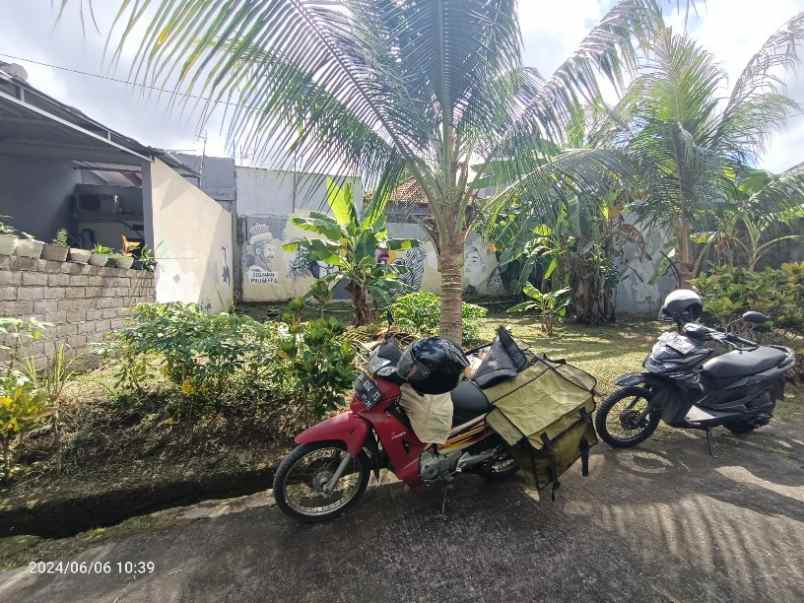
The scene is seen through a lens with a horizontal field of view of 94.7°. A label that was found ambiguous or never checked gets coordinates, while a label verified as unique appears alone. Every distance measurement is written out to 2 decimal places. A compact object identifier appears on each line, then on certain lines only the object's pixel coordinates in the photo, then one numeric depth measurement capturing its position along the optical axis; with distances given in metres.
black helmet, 2.01
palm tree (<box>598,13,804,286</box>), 5.00
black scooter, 2.90
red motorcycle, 2.08
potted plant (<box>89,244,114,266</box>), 4.45
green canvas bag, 2.06
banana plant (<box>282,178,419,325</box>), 5.70
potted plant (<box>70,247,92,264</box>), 4.16
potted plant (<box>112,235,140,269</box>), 4.82
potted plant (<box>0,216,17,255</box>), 3.30
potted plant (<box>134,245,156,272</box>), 5.41
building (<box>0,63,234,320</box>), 4.96
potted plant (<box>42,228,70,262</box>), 3.83
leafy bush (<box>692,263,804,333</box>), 4.51
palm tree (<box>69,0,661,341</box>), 2.31
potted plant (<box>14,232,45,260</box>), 3.49
